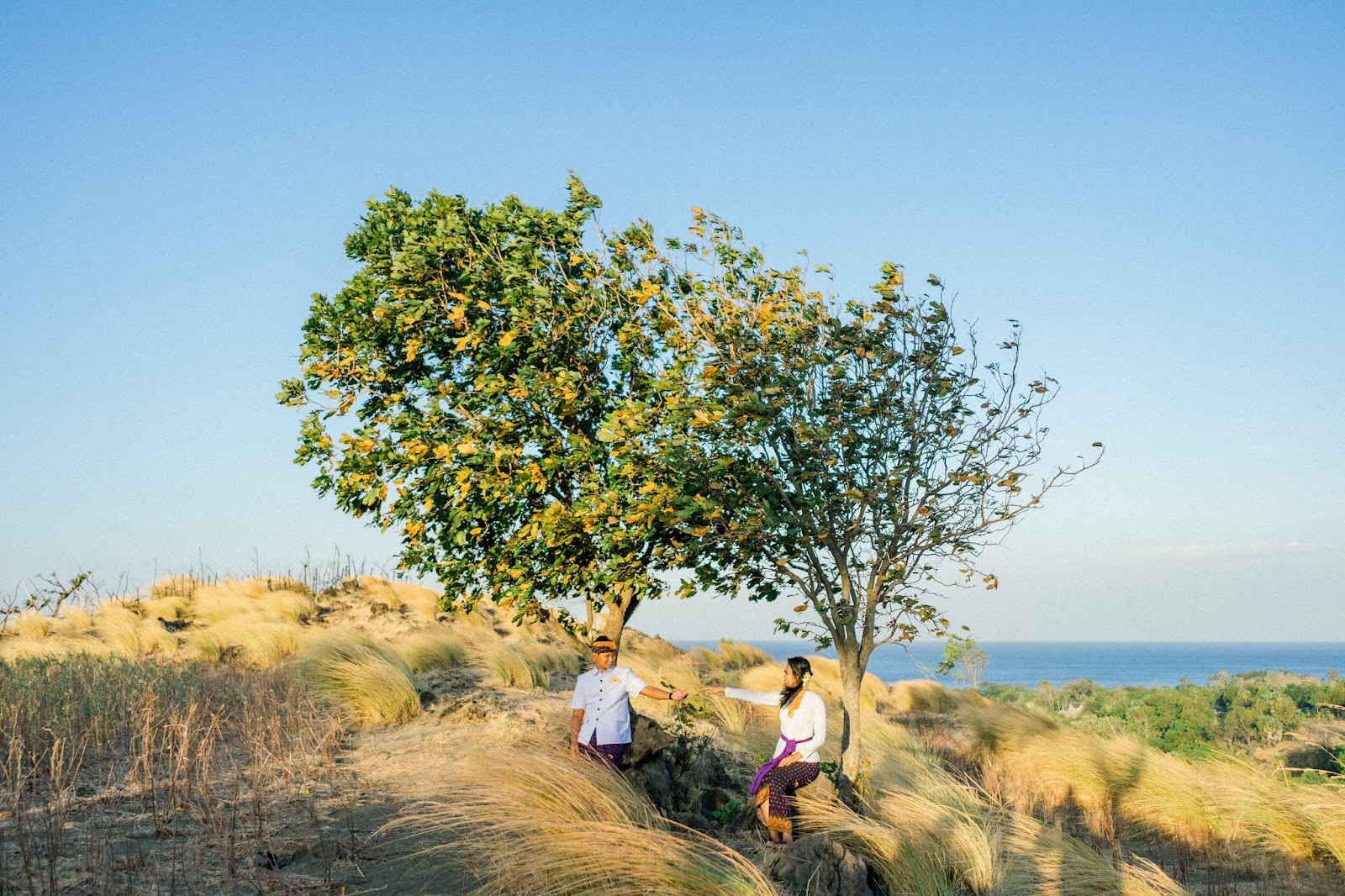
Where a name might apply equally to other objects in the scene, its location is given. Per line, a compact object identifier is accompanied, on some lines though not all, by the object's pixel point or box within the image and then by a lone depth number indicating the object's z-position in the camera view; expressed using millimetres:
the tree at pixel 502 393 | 10156
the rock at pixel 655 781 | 8969
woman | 8062
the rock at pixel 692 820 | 8352
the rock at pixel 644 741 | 9227
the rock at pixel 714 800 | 9539
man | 8273
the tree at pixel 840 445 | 9430
